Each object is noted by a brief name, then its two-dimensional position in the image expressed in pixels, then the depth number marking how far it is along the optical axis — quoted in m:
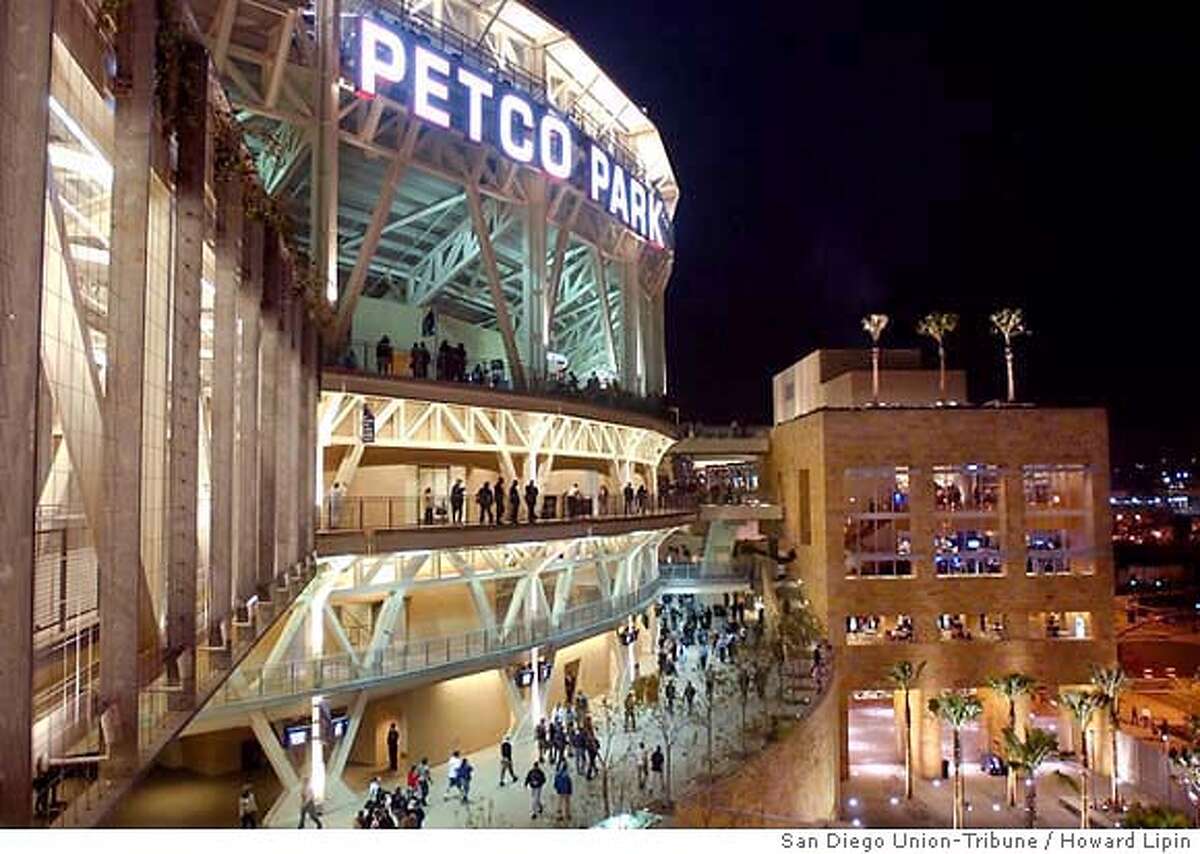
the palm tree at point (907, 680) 36.88
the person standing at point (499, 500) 24.89
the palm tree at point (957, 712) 33.31
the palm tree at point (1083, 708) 33.62
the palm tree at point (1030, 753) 31.05
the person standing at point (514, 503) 25.25
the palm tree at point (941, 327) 54.41
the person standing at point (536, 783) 20.34
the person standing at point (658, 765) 22.30
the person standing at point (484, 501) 24.45
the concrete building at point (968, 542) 42.59
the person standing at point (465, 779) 20.91
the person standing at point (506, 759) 23.00
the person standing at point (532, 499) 25.97
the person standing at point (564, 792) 19.89
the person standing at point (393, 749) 25.59
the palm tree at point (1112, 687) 37.78
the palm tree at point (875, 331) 54.19
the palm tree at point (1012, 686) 39.72
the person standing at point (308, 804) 19.14
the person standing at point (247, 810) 18.88
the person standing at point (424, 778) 20.75
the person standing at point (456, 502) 24.00
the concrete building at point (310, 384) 6.36
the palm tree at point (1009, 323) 54.32
